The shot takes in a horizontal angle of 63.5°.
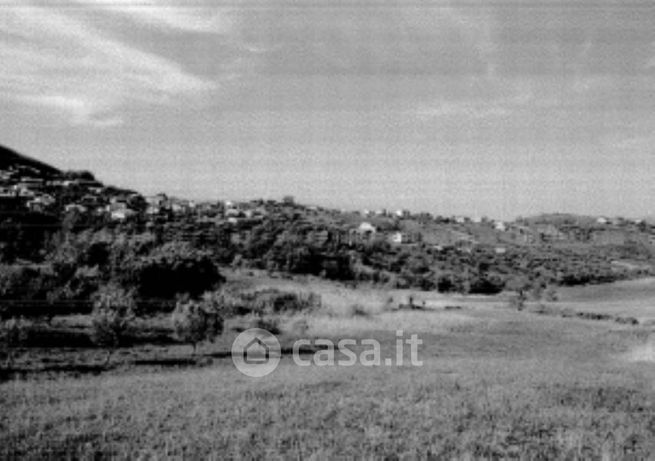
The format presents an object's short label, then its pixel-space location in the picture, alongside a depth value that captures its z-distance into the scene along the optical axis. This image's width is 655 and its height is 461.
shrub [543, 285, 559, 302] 88.19
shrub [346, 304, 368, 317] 63.48
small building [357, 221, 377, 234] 150.89
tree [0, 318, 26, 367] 35.28
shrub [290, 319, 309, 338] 51.50
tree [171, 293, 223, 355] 40.62
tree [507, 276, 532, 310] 78.25
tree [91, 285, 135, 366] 37.94
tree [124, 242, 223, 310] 65.07
